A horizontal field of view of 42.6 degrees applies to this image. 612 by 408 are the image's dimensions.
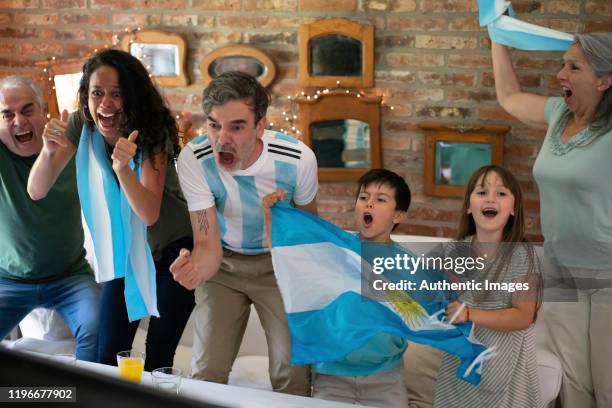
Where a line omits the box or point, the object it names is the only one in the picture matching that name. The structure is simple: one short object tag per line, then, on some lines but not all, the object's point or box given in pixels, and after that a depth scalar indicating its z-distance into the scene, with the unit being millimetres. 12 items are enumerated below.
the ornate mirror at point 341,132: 4125
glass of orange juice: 1806
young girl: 2139
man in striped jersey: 2123
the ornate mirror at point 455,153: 3918
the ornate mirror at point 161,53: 4316
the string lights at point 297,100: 4121
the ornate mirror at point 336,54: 4059
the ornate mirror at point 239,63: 4188
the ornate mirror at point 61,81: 4395
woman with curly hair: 2281
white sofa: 2357
